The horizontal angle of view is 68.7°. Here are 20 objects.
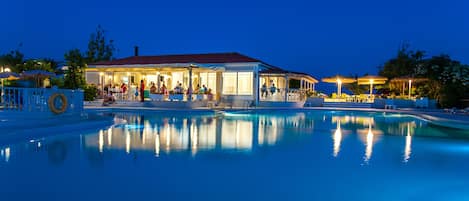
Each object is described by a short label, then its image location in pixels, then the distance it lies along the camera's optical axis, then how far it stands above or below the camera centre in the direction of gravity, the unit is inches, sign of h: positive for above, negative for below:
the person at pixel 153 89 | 760.8 +11.2
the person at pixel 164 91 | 747.2 +7.0
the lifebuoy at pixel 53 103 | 348.5 -10.6
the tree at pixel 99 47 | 1405.0 +192.7
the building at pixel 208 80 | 752.9 +37.2
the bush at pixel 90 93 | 751.1 +1.0
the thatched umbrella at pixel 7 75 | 466.9 +24.3
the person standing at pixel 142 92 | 723.9 +4.1
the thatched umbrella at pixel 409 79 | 787.4 +40.5
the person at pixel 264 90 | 826.2 +12.4
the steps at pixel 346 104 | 815.7 -20.4
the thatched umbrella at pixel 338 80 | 879.0 +42.0
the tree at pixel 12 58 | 1165.4 +126.0
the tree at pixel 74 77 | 800.9 +40.1
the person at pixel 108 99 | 725.9 -11.7
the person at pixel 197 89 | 778.8 +12.7
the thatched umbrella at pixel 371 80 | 838.3 +41.2
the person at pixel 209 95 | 770.9 -0.9
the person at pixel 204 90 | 768.8 +10.3
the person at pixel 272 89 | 816.0 +13.7
